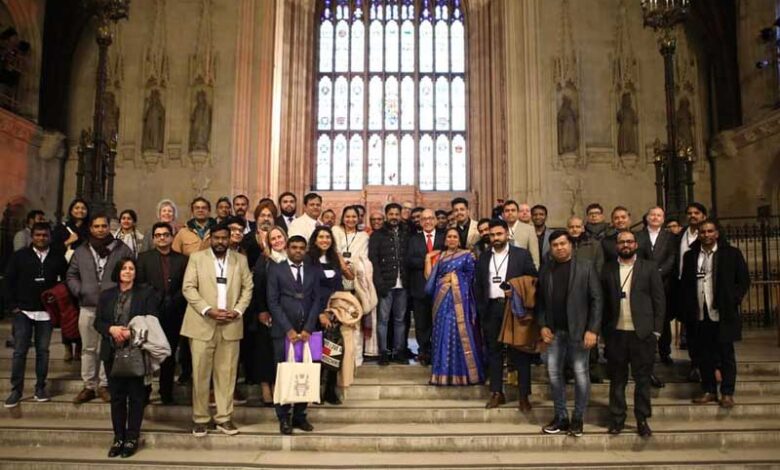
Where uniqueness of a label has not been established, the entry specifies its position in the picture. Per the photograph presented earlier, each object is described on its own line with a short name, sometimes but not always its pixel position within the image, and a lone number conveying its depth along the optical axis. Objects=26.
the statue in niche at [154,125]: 16.84
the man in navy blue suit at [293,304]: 5.46
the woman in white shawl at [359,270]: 6.77
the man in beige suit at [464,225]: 7.08
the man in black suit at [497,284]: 5.96
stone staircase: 5.04
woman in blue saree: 6.32
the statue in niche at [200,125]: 16.72
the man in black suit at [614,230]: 6.17
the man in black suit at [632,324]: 5.37
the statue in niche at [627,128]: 16.61
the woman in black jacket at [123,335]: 4.99
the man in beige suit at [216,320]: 5.36
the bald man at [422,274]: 6.96
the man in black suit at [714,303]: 5.85
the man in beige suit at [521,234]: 6.99
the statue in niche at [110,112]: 16.92
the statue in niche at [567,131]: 16.62
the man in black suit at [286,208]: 7.04
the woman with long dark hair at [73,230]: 6.34
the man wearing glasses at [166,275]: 5.79
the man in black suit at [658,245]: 6.40
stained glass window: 20.62
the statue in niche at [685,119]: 17.06
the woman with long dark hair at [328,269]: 5.84
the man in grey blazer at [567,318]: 5.36
